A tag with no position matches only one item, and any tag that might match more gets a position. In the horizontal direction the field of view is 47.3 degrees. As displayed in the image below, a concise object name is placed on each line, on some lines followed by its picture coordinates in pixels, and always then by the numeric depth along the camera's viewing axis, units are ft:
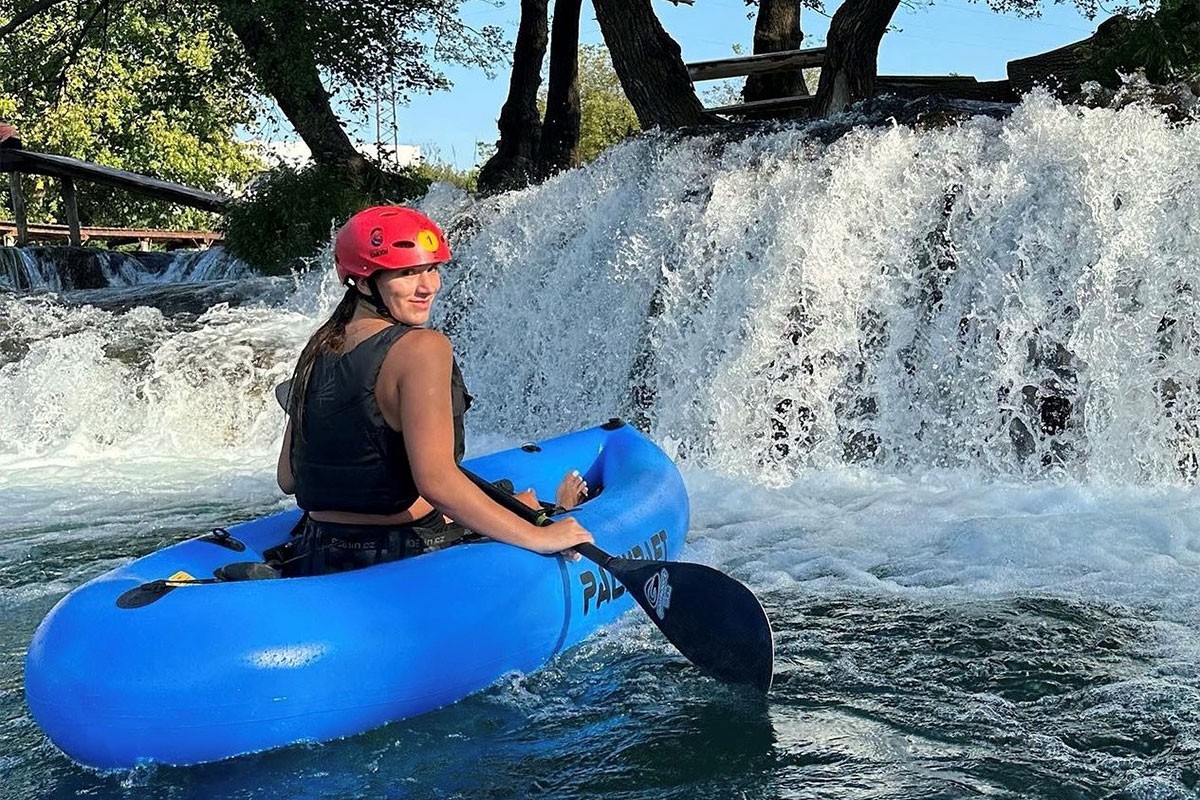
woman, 11.19
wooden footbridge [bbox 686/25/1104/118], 43.06
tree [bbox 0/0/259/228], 48.37
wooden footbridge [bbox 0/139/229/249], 51.11
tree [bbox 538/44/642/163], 101.40
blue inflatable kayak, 10.11
